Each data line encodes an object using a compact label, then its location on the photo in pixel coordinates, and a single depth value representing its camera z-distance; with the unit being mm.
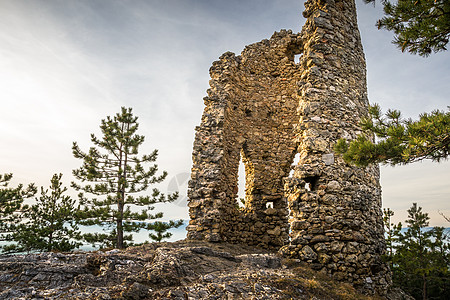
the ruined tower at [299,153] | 6953
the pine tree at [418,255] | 9337
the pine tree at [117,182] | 15828
